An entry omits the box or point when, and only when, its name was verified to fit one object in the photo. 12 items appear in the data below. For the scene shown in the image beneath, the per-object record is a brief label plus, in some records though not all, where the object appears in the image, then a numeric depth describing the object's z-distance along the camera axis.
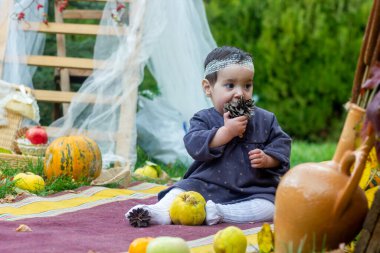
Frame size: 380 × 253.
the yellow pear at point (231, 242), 3.70
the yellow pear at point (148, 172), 7.42
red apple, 7.22
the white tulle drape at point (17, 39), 8.13
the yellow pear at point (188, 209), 4.84
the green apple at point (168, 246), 3.41
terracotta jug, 3.49
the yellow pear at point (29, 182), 6.14
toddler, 5.08
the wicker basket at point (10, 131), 7.52
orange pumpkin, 6.63
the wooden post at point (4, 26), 8.17
